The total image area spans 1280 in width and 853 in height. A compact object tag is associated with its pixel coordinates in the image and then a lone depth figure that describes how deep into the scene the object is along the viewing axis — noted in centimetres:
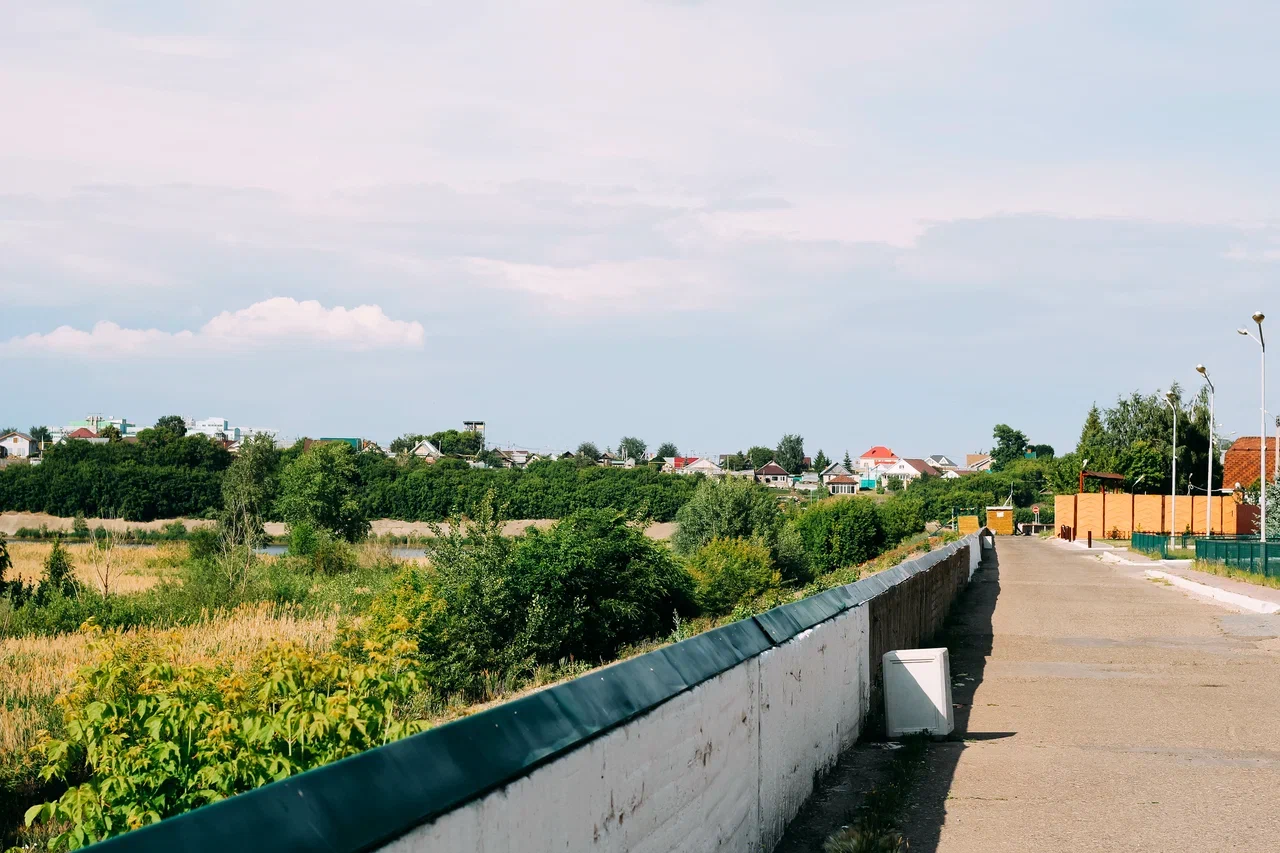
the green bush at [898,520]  6494
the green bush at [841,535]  5950
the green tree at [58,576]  3412
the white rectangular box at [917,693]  945
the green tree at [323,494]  8562
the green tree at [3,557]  3215
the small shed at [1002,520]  9888
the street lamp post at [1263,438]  3649
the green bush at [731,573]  3297
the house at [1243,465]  8875
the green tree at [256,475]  8812
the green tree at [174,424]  17000
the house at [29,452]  19038
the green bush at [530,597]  2073
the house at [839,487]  19538
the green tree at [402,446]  19488
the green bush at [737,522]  4728
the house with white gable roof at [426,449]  18609
